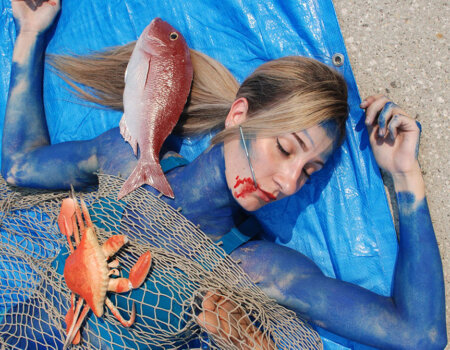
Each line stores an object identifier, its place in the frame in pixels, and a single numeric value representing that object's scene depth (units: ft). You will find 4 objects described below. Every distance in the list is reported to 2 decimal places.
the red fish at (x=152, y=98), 3.86
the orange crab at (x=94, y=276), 3.48
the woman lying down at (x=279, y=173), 3.59
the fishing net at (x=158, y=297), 3.57
